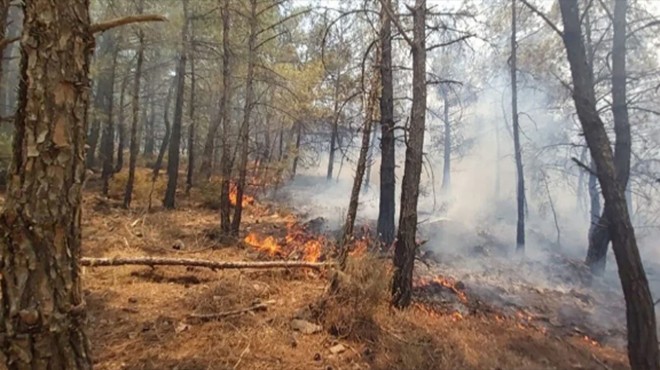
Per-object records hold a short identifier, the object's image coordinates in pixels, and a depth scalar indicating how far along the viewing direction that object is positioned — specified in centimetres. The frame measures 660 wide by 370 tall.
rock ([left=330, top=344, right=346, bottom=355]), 434
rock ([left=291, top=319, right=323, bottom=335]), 470
